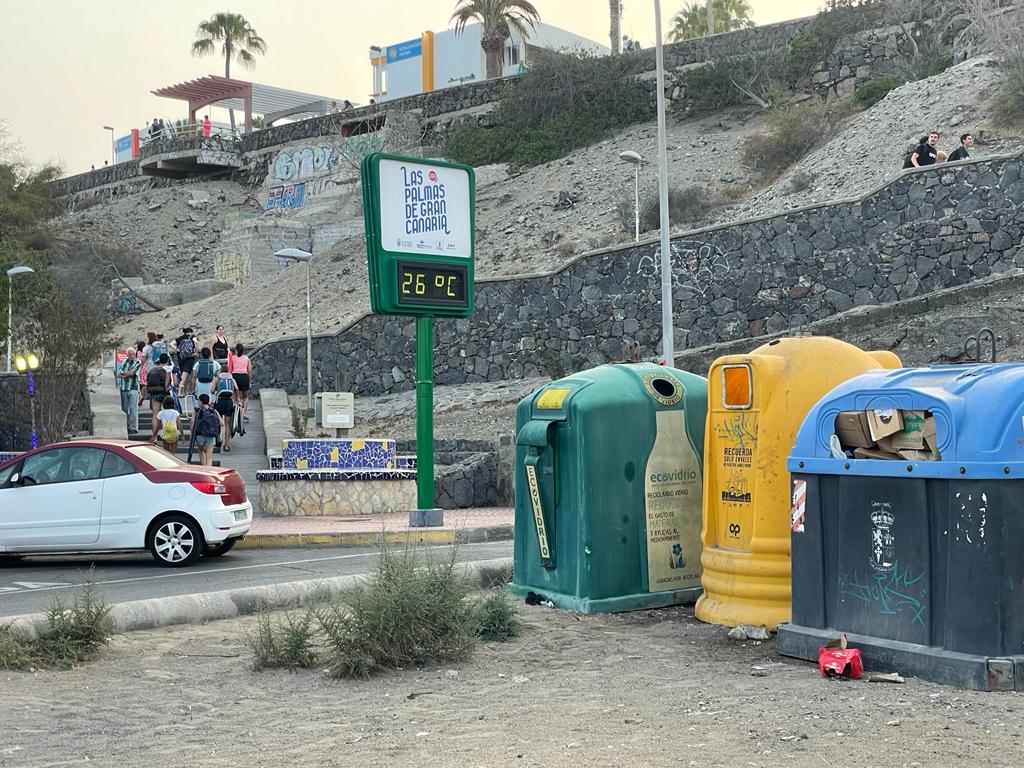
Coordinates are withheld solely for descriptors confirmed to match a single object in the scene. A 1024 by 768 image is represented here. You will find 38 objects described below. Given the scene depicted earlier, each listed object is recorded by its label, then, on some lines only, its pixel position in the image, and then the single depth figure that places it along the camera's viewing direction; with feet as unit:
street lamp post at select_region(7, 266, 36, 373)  90.31
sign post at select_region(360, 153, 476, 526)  47.26
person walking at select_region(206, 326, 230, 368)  82.64
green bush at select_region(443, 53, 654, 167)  164.96
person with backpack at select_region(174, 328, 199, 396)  86.43
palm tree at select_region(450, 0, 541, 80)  194.29
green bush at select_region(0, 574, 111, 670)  23.40
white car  41.37
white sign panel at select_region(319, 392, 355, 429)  80.38
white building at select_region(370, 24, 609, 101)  226.17
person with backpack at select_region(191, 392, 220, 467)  62.90
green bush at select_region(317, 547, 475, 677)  22.89
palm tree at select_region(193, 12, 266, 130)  282.36
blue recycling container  19.51
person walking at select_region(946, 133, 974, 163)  83.97
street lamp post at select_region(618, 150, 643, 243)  99.21
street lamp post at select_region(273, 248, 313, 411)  99.96
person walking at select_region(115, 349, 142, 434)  80.38
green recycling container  27.30
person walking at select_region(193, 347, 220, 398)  72.84
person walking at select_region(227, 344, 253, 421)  82.07
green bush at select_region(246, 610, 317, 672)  23.29
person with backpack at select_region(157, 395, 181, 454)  65.31
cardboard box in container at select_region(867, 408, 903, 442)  21.08
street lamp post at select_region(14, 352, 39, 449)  72.33
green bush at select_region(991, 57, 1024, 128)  96.48
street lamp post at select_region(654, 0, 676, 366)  74.38
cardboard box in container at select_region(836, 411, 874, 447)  21.63
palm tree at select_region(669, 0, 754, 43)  252.42
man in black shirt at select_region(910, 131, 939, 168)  85.10
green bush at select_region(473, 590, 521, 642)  25.31
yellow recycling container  24.56
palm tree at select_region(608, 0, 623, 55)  206.49
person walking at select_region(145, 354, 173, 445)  73.67
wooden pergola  262.47
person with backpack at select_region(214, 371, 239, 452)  75.36
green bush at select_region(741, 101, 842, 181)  130.31
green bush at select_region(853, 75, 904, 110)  137.80
